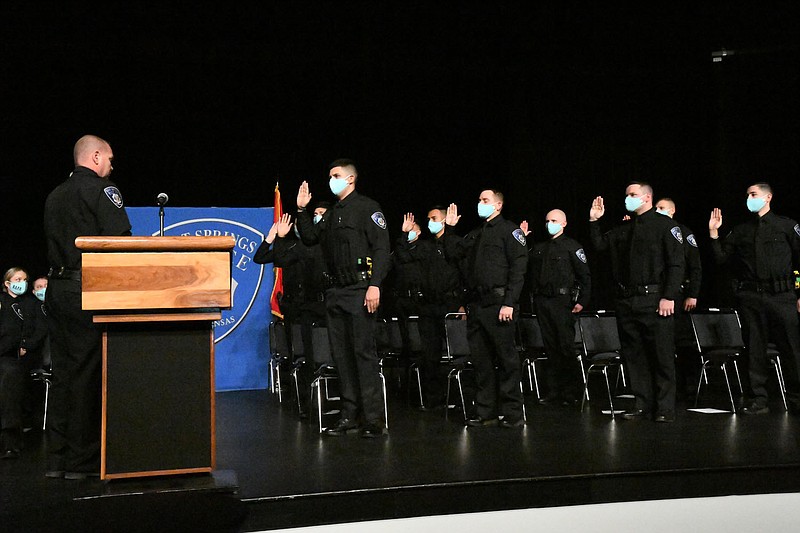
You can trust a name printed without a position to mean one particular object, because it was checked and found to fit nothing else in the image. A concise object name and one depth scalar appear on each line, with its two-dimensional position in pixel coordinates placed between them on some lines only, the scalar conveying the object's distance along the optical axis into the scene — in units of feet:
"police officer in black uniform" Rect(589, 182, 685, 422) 19.06
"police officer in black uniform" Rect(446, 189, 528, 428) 18.49
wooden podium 9.48
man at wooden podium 12.39
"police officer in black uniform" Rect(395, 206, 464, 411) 22.34
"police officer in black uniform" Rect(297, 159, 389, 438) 17.07
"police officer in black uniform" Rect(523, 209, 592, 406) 23.04
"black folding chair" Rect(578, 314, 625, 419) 21.09
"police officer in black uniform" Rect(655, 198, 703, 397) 21.48
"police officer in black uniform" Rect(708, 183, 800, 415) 20.18
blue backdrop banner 25.63
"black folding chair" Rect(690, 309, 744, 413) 21.79
